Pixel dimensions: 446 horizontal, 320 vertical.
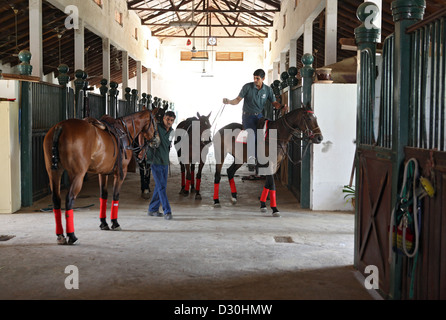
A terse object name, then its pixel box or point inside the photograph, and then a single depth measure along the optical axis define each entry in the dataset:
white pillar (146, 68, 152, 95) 29.79
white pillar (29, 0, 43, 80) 12.12
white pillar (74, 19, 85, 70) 15.46
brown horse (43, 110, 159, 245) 5.39
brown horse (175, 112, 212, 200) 9.54
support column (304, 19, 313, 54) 14.84
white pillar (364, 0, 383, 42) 8.07
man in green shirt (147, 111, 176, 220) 7.08
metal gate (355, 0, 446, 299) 3.04
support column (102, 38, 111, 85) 18.88
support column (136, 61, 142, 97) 26.17
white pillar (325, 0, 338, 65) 11.62
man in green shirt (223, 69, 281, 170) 8.11
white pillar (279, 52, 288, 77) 21.70
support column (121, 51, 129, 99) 22.52
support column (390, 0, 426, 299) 3.47
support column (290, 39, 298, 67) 18.48
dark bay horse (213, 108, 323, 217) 7.50
